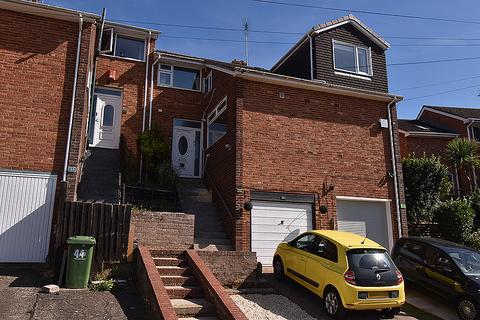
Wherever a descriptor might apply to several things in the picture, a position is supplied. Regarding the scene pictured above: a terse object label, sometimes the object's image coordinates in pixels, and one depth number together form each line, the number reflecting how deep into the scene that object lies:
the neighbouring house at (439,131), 25.70
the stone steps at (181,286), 8.17
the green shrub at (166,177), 14.71
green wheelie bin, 8.95
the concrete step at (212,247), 12.02
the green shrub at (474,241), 15.60
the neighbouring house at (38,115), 10.38
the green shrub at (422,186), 17.44
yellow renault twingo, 8.69
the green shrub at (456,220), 16.12
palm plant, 23.56
